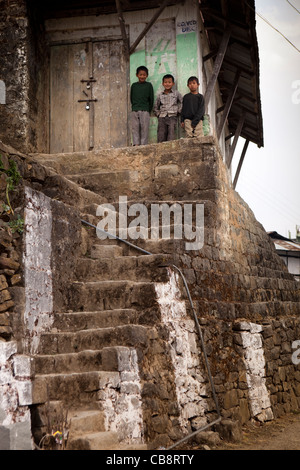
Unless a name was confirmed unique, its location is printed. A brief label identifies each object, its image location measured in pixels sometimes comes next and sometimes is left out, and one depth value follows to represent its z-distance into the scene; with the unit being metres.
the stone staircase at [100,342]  5.55
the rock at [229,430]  6.84
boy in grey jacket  10.32
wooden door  10.91
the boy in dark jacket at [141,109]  10.35
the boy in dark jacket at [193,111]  10.11
